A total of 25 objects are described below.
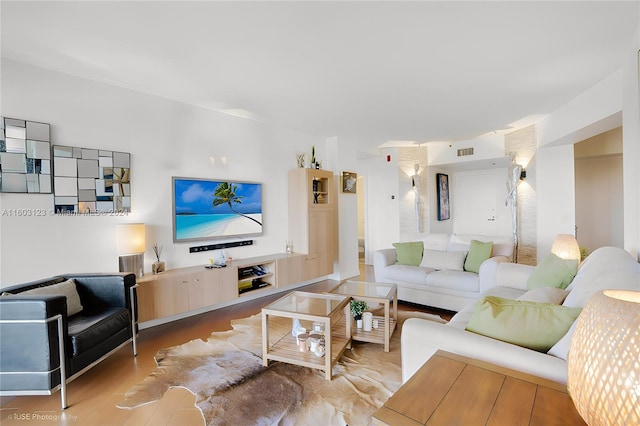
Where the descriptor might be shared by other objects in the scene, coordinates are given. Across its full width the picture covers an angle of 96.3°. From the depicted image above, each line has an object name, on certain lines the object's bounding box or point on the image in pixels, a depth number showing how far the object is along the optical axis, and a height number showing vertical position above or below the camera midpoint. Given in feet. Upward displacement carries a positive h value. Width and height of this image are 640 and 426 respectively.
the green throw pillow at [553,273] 7.31 -1.82
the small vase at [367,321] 8.96 -3.50
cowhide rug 5.89 -4.15
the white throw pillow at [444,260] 11.96 -2.25
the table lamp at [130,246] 9.24 -1.01
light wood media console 9.55 -2.85
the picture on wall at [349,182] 17.22 +1.67
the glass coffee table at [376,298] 8.46 -2.86
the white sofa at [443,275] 10.68 -2.74
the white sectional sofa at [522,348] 3.71 -1.97
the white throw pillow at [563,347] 3.68 -1.87
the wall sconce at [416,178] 20.03 +2.10
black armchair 5.83 -2.73
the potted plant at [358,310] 9.07 -3.19
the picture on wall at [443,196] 21.56 +0.90
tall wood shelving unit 14.83 -0.41
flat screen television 11.37 +0.16
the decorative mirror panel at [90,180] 8.71 +1.13
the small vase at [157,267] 10.25 -1.91
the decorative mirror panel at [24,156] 7.82 +1.70
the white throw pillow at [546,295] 5.80 -1.89
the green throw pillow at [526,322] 4.15 -1.76
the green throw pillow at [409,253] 13.04 -2.06
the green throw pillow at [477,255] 11.28 -1.92
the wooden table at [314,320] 7.05 -3.28
